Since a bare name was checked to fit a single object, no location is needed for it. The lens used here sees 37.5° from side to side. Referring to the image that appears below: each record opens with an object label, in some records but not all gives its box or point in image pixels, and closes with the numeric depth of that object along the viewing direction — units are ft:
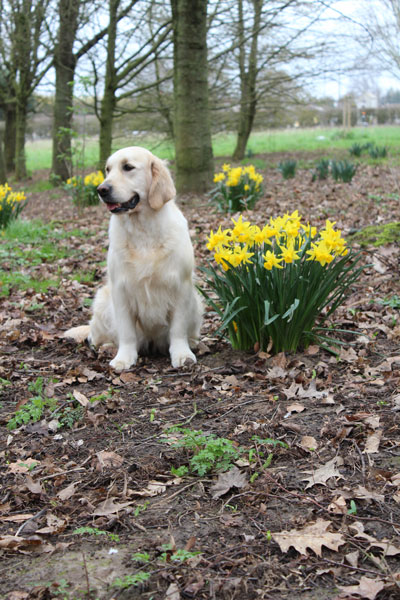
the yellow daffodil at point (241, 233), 12.18
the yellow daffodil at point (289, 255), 11.37
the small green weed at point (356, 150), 49.37
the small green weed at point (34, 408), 10.14
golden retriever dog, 12.62
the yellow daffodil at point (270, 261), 11.44
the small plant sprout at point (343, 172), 33.27
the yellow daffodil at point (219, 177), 27.09
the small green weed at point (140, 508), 7.28
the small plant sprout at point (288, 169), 38.88
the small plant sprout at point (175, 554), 6.22
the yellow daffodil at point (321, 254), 11.43
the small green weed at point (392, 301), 14.65
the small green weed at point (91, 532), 6.85
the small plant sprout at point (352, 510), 6.93
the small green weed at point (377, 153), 44.73
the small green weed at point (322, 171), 35.50
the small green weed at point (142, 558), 6.26
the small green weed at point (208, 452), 8.19
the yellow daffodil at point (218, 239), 12.21
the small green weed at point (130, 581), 5.89
